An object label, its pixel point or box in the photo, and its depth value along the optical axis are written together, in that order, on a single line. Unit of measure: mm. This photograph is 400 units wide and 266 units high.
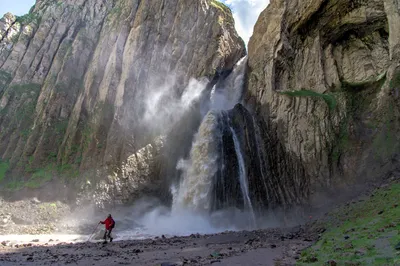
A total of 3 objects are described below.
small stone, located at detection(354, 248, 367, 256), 6516
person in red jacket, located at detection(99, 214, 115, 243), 16734
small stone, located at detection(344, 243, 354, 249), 7647
